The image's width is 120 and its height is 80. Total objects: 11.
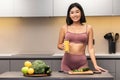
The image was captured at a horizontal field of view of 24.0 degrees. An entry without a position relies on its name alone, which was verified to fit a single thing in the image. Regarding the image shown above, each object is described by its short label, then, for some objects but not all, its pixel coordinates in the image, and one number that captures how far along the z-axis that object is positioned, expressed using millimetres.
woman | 3141
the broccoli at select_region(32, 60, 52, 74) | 2371
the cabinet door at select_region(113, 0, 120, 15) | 4051
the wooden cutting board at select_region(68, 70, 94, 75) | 2418
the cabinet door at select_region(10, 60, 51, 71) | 4012
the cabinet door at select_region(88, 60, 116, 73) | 3969
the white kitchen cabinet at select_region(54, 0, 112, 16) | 4086
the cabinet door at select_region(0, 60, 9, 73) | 4031
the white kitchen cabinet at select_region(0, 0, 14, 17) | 4164
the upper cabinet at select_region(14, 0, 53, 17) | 4125
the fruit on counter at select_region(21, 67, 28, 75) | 2364
